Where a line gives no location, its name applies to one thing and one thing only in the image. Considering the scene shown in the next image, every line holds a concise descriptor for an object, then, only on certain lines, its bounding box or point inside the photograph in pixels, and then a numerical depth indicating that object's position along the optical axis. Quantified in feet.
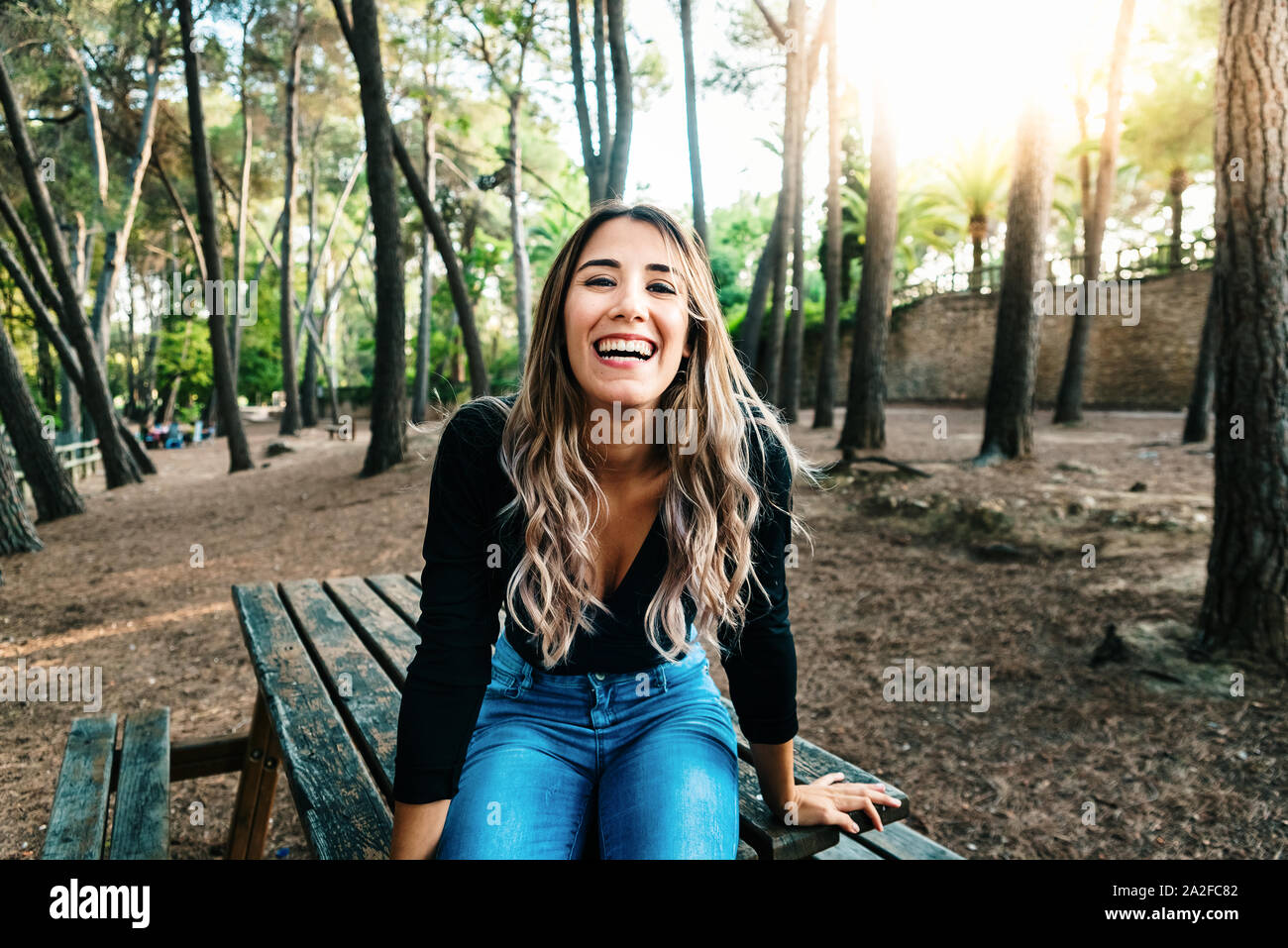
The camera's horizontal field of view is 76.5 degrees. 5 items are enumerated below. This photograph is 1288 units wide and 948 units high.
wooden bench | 7.06
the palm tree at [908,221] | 80.28
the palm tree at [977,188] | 76.18
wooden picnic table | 5.40
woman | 5.36
